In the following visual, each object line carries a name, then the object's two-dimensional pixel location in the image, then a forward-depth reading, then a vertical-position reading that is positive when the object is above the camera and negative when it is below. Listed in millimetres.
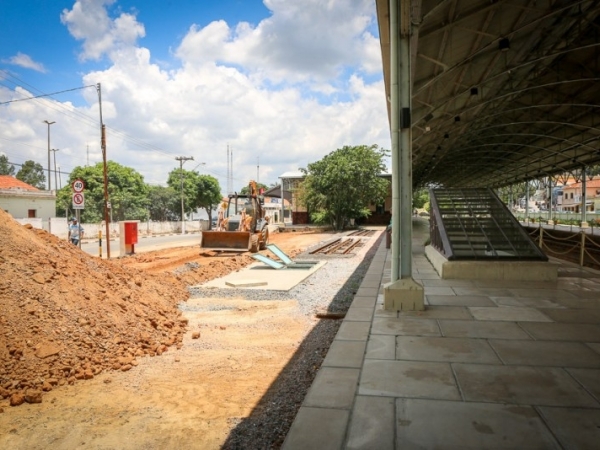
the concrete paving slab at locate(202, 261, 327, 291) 10453 -1986
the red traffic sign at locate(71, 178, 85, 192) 14445 +835
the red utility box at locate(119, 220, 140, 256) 18469 -1222
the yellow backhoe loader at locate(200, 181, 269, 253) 17188 -875
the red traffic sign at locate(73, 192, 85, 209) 14616 +338
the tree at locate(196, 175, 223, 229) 63812 +2807
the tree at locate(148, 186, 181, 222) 54875 +681
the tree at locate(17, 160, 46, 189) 71812 +6489
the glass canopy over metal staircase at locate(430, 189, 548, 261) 9678 -601
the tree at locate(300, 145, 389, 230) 36438 +2297
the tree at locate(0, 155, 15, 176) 67631 +7239
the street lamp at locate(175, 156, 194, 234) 42938 +5328
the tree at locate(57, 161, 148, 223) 43562 +1866
